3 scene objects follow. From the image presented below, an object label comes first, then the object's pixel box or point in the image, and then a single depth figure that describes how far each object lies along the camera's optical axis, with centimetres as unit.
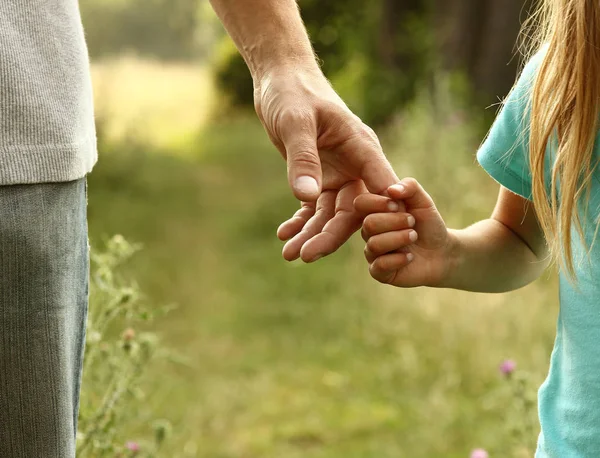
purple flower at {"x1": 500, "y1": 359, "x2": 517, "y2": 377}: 243
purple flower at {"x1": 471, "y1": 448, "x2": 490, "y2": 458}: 224
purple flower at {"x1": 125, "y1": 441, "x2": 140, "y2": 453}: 220
